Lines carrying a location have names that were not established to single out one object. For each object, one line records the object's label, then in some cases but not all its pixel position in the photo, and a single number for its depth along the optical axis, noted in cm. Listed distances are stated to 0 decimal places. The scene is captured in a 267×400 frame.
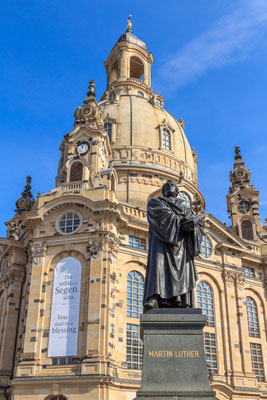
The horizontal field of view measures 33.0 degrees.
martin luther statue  935
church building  3138
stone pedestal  802
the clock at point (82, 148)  4085
